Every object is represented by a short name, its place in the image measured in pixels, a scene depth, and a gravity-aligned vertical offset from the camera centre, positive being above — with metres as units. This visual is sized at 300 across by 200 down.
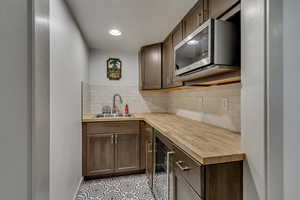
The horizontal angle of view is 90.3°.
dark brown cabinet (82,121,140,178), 2.19 -0.74
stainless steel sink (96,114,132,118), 2.67 -0.28
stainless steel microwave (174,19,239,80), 1.00 +0.37
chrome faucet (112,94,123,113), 2.85 -0.11
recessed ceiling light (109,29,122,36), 2.06 +0.96
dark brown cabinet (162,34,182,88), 2.14 +0.57
